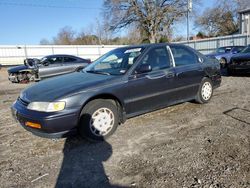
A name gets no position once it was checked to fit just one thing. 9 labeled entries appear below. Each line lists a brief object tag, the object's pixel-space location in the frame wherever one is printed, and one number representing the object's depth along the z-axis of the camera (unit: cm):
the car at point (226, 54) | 1274
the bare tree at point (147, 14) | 2822
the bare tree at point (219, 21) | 3887
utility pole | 2410
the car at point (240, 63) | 854
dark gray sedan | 318
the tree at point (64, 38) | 5143
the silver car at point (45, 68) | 951
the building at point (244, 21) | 2393
